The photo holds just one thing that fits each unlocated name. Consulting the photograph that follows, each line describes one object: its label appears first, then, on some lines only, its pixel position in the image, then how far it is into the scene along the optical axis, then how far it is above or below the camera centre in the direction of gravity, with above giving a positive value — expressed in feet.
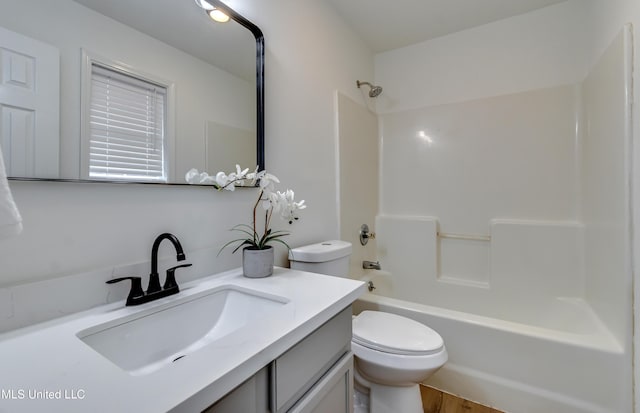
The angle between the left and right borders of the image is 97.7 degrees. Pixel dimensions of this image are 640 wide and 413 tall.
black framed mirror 2.12 +1.25
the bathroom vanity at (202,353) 1.38 -0.93
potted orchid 3.37 +0.02
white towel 1.36 -0.04
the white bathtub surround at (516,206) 4.06 +0.06
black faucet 2.52 -0.74
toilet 3.73 -1.96
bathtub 3.83 -2.30
